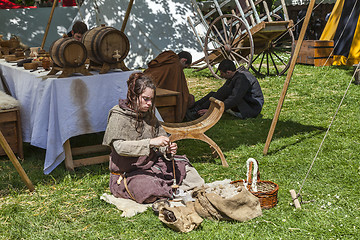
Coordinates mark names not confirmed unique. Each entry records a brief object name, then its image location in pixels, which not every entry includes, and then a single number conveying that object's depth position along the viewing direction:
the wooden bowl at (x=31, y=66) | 4.98
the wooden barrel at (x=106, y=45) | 4.35
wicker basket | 3.29
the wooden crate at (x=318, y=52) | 10.74
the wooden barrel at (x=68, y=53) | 4.18
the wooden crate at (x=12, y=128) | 4.64
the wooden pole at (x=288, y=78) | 4.45
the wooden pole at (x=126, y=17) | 5.41
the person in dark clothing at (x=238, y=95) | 6.27
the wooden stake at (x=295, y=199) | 3.36
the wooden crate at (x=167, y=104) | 4.93
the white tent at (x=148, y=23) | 12.03
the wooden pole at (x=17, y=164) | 3.63
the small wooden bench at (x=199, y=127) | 4.24
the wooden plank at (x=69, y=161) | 4.34
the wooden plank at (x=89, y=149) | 4.78
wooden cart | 9.36
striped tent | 10.26
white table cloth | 4.10
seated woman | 3.39
